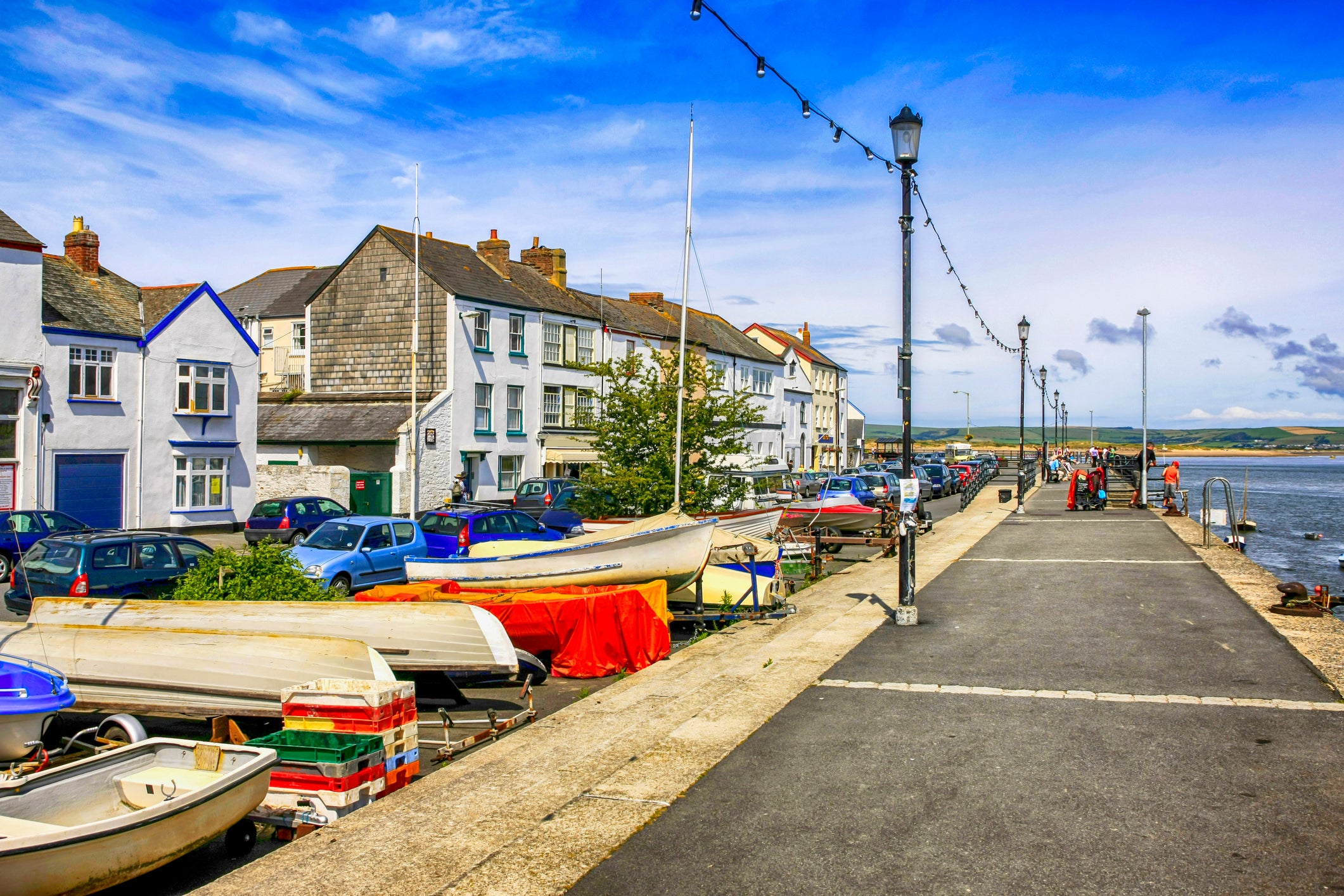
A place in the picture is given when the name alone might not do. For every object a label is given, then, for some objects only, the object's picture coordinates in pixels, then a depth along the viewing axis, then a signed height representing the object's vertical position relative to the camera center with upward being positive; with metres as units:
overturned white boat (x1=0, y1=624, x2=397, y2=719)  9.40 -2.14
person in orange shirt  41.72 -1.32
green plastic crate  7.65 -2.36
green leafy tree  22.62 +0.05
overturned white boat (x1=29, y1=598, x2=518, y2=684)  10.66 -1.99
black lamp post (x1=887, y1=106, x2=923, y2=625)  15.23 +2.39
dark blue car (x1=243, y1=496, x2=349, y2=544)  27.70 -2.07
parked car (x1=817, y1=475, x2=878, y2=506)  36.66 -1.47
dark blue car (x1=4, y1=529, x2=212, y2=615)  15.66 -1.98
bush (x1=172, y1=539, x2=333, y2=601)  12.89 -1.77
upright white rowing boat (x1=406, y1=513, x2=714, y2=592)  15.46 -1.81
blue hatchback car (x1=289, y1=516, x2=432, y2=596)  18.80 -2.06
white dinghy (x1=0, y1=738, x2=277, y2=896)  5.75 -2.38
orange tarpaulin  12.83 -2.35
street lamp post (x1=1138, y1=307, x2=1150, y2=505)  42.44 -0.83
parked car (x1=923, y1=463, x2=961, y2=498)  53.09 -1.68
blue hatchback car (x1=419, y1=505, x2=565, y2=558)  21.81 -1.85
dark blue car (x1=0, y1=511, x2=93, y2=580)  21.91 -1.93
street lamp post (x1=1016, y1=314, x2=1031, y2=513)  43.09 +2.76
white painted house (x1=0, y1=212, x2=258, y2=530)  28.66 +1.54
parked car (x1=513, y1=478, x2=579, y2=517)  34.22 -1.63
